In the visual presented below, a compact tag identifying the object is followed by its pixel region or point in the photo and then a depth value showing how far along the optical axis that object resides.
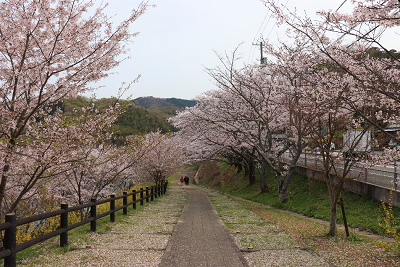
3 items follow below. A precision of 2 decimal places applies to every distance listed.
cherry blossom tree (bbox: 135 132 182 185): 25.92
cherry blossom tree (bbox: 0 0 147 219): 5.21
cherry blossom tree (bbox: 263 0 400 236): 5.39
